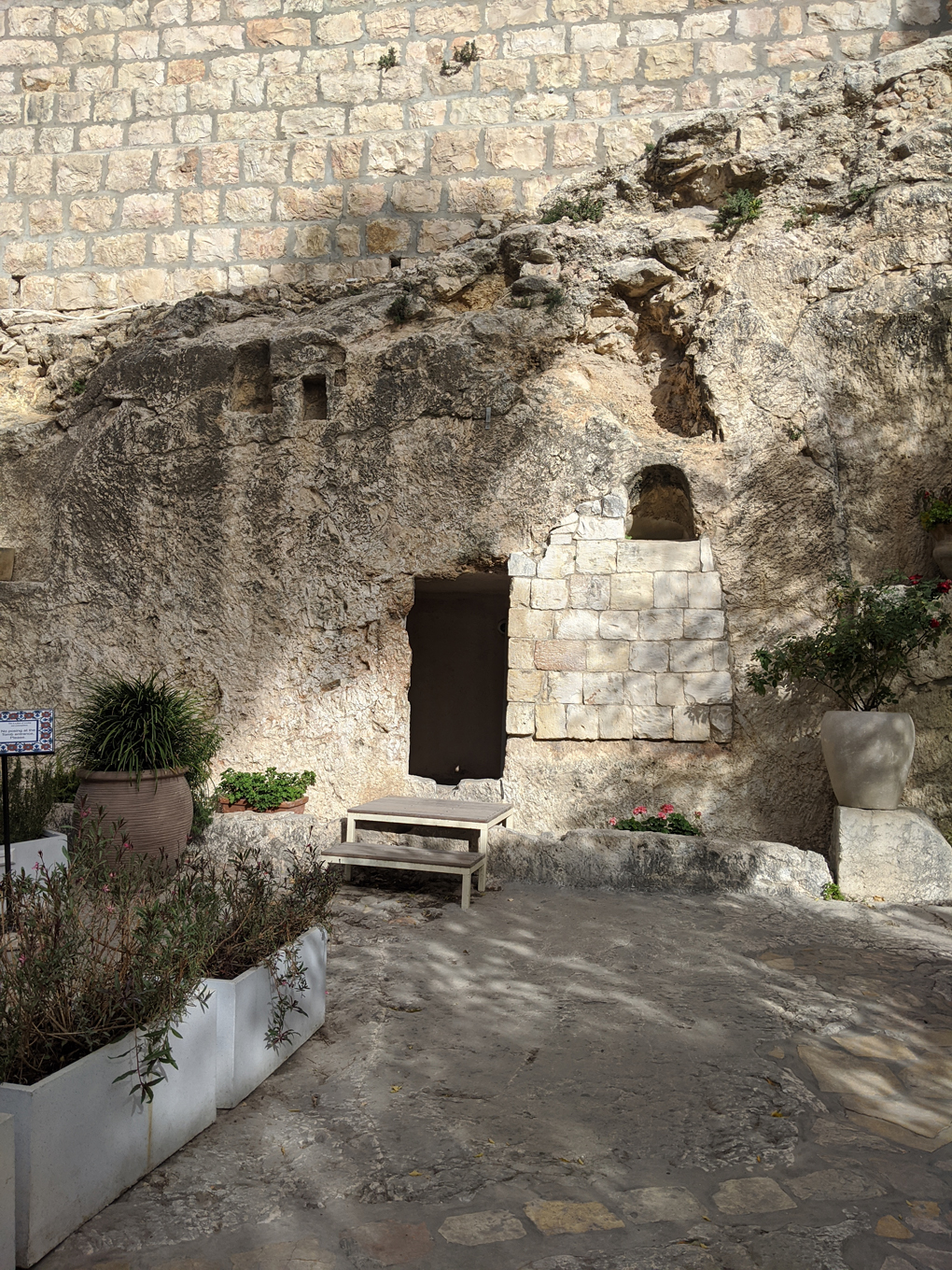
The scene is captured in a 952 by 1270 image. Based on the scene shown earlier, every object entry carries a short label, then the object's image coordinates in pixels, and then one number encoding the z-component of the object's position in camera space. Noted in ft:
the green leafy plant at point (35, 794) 15.57
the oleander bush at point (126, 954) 6.95
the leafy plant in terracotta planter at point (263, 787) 20.11
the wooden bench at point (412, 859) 15.92
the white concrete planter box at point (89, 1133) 6.16
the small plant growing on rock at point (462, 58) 27.89
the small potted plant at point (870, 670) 16.72
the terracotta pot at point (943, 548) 18.72
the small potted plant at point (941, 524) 18.80
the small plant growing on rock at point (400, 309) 23.27
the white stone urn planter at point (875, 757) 16.69
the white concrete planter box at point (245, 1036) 8.55
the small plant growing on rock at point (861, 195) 21.18
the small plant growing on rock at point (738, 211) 22.27
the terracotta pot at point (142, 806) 16.71
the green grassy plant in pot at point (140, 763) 16.79
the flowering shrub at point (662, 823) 18.33
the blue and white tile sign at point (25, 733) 12.74
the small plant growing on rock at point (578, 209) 23.94
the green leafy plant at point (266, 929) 9.14
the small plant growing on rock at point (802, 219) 21.77
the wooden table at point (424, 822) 15.98
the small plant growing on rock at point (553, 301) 22.31
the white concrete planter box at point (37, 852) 14.44
